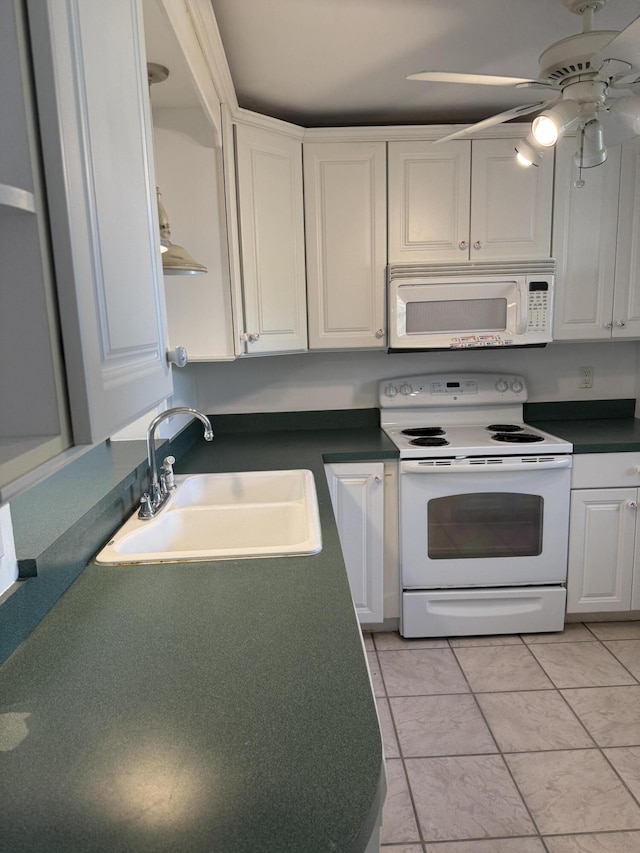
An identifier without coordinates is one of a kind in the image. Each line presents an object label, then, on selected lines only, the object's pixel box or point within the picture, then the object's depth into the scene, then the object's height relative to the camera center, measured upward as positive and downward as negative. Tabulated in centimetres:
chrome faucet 171 -49
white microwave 269 +6
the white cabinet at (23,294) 57 +4
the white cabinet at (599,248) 271 +32
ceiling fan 151 +62
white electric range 256 -98
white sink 144 -61
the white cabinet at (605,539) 261 -103
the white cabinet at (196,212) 217 +44
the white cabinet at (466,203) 266 +53
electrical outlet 319 -34
